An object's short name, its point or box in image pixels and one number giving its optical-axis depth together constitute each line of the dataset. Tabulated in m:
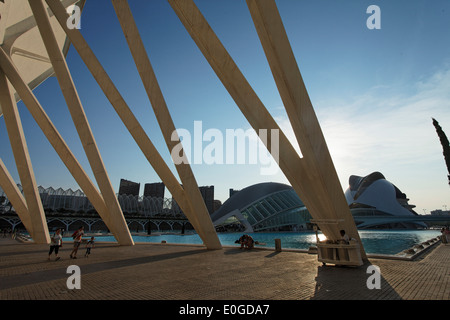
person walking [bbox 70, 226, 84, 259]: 9.19
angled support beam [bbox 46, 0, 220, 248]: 13.18
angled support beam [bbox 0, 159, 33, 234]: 15.45
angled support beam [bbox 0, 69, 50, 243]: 14.66
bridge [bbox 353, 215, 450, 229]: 56.66
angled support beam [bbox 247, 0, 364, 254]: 6.93
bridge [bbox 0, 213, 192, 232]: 49.14
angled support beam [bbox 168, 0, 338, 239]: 8.12
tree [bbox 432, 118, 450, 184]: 19.06
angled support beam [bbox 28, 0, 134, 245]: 13.34
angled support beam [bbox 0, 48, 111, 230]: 14.14
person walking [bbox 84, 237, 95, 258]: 9.94
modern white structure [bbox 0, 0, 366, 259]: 7.21
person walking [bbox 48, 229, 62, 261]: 8.65
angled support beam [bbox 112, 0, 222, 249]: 11.41
